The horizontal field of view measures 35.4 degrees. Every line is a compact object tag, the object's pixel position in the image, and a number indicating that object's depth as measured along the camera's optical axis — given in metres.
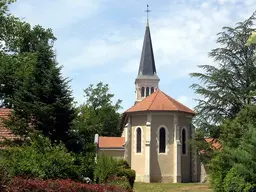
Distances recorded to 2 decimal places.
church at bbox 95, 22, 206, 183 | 39.38
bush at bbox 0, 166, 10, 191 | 9.48
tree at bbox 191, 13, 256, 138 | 32.66
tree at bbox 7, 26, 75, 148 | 20.55
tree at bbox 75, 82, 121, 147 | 68.12
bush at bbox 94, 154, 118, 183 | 19.78
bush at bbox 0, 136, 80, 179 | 13.37
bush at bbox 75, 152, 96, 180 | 19.07
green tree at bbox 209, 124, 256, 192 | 14.35
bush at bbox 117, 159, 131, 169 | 26.26
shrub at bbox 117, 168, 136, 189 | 22.91
